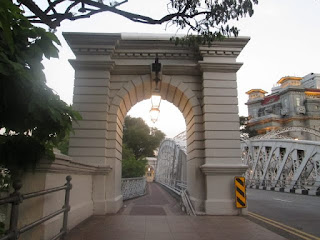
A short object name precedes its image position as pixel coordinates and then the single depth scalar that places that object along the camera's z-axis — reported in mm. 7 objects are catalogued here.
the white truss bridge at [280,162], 20312
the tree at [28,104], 2998
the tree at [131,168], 17125
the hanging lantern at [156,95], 8766
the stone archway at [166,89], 8453
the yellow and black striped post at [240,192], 8164
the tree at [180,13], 6000
